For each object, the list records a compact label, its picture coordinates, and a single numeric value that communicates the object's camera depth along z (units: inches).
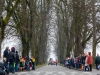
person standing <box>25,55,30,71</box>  1192.3
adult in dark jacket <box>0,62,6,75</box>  685.3
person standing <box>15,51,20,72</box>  1047.0
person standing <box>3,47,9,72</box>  911.0
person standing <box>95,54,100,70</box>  1363.3
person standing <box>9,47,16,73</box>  915.2
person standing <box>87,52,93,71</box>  1170.0
